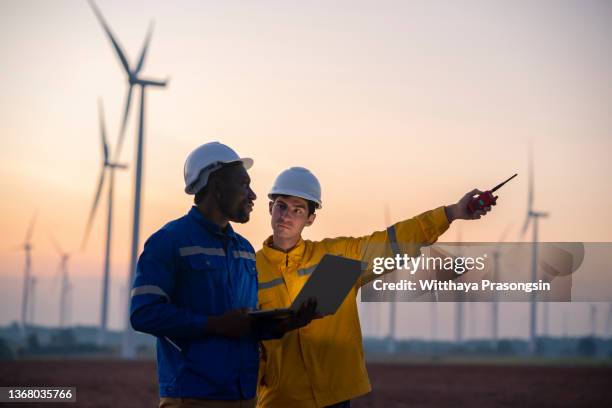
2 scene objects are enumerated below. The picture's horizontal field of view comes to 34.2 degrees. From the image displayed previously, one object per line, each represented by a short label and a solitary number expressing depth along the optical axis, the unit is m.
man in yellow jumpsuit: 7.49
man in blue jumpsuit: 5.69
